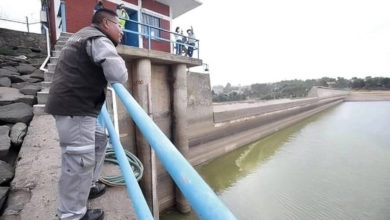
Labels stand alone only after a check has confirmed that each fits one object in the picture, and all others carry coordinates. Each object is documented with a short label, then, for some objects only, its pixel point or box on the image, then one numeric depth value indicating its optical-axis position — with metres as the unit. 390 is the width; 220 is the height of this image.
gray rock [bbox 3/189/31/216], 1.46
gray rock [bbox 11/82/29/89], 4.20
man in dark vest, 1.23
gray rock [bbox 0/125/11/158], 2.06
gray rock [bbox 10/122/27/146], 2.29
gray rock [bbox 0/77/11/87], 4.23
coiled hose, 1.87
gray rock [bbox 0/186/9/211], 1.50
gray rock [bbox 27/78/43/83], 4.67
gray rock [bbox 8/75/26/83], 4.65
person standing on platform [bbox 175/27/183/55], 8.03
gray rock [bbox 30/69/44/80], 4.91
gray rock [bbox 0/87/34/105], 3.27
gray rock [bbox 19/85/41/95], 3.75
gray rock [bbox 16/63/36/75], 5.34
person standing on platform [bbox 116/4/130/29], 7.27
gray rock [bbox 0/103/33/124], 2.81
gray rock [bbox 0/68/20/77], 4.75
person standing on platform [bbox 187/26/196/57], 7.47
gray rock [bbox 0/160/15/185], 1.70
